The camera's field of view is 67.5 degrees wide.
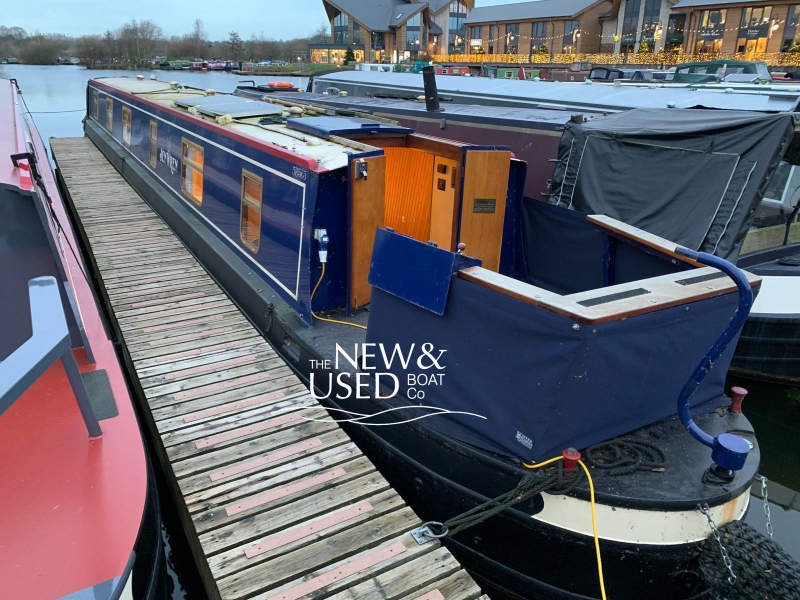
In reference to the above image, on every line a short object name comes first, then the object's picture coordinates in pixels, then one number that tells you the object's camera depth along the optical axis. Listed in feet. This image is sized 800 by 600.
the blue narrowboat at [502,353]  10.00
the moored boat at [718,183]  16.74
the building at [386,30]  201.67
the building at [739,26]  131.23
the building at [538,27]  168.35
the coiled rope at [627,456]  10.58
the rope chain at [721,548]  9.53
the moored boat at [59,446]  7.20
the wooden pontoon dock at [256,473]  9.98
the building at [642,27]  152.05
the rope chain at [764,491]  9.87
